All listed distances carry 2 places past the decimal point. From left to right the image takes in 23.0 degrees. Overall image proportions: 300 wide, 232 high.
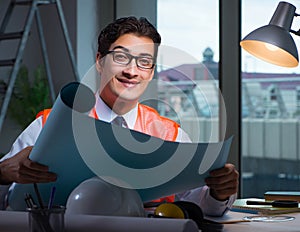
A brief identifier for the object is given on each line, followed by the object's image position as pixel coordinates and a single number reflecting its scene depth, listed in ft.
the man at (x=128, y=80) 6.83
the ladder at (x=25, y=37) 13.85
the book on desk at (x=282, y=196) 7.47
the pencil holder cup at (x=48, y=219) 4.28
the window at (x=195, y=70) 13.42
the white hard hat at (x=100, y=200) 4.65
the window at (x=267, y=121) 12.45
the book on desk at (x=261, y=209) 6.51
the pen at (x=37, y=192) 4.48
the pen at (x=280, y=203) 6.95
